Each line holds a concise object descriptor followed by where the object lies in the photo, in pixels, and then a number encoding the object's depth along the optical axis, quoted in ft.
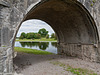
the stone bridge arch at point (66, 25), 13.41
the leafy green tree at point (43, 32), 287.16
